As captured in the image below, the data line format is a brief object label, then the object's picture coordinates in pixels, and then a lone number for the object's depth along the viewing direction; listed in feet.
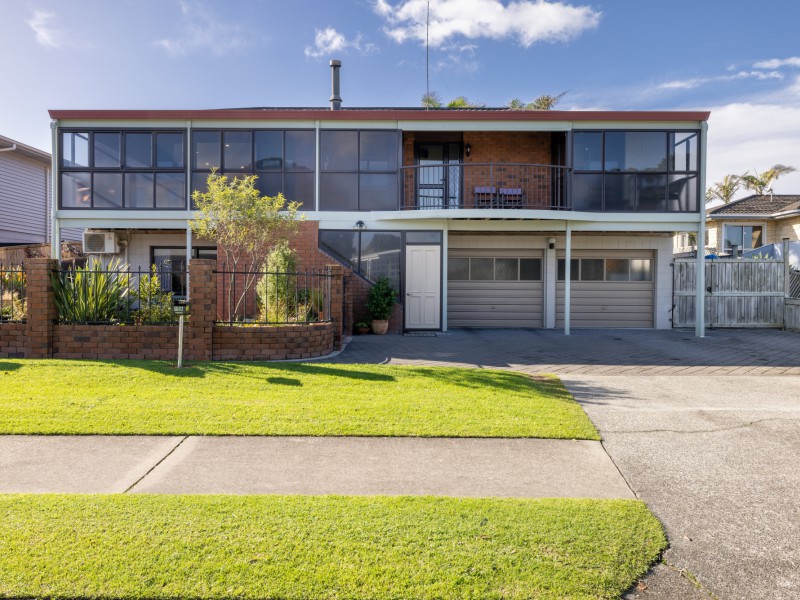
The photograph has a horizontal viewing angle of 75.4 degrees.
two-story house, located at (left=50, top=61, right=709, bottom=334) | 44.24
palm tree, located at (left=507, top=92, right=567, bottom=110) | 83.66
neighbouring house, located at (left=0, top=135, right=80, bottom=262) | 62.23
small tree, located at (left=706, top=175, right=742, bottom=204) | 122.52
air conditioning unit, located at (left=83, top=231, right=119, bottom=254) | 47.55
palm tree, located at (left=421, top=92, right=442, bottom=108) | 76.18
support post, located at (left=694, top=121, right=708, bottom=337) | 43.96
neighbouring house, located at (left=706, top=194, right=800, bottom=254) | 77.10
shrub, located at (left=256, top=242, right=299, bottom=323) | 31.71
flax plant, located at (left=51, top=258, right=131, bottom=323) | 28.17
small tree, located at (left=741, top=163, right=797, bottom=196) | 116.37
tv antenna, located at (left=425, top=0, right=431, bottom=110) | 62.02
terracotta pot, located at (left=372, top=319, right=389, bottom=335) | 41.65
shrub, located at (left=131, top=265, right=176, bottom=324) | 29.07
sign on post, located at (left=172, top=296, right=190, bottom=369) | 24.21
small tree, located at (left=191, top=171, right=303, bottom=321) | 33.68
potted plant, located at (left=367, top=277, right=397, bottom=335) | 41.22
